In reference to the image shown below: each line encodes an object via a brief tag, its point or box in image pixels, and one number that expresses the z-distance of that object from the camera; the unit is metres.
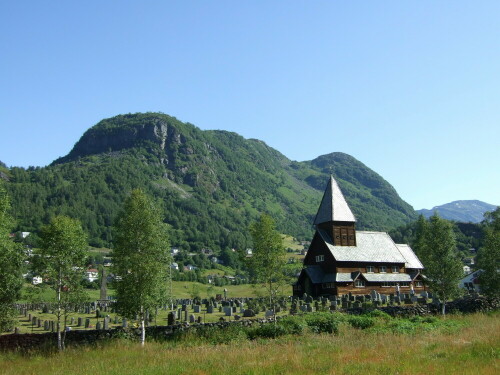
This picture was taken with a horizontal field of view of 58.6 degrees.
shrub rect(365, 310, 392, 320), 28.58
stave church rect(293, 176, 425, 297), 59.62
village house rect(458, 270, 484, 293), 94.78
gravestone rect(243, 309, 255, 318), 41.72
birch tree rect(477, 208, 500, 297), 42.34
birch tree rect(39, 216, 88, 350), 28.14
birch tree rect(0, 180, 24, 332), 25.84
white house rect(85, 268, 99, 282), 145.32
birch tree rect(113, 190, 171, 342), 28.47
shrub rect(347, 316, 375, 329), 26.09
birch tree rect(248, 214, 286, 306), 36.97
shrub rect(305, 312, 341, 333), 24.25
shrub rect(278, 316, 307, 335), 23.72
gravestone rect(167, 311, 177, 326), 31.97
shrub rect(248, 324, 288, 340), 23.66
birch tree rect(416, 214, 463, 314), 43.47
